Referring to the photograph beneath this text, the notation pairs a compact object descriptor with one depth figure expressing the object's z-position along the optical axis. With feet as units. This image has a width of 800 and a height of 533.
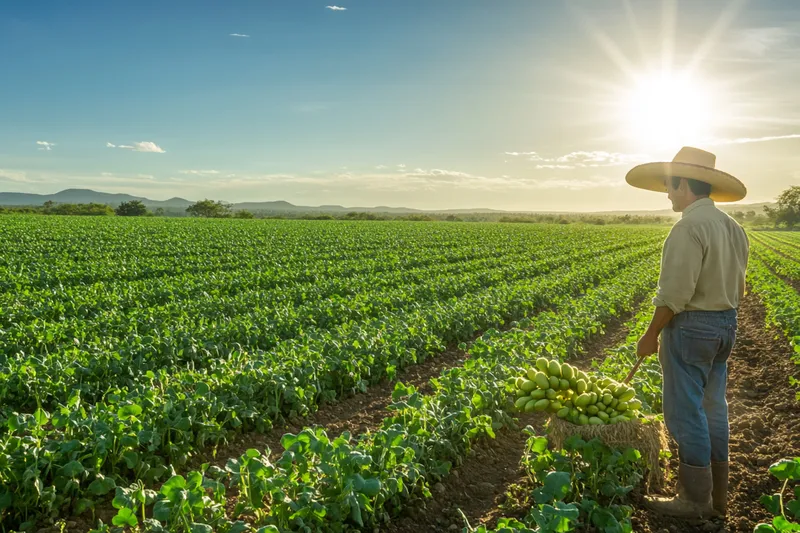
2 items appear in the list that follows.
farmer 13.10
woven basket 14.40
